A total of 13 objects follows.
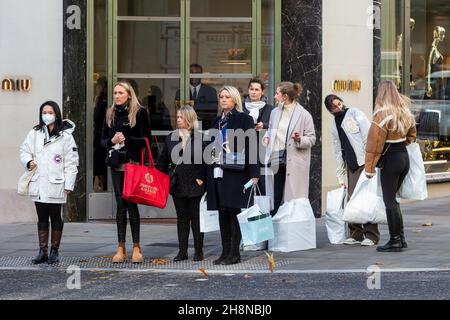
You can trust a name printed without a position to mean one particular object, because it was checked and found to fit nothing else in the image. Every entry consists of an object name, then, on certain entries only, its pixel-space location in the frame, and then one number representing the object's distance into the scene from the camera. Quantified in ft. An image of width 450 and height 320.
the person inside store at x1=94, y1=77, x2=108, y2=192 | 49.60
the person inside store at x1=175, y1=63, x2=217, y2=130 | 50.29
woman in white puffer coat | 37.68
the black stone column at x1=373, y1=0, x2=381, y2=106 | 52.65
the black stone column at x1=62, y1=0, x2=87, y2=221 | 48.55
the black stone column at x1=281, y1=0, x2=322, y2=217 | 50.37
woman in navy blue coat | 36.86
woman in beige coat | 40.63
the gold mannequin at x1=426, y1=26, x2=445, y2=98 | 59.93
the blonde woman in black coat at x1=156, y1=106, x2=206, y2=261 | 37.96
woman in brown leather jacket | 39.04
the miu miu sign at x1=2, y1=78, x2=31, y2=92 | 48.26
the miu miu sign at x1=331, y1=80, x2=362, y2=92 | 51.11
